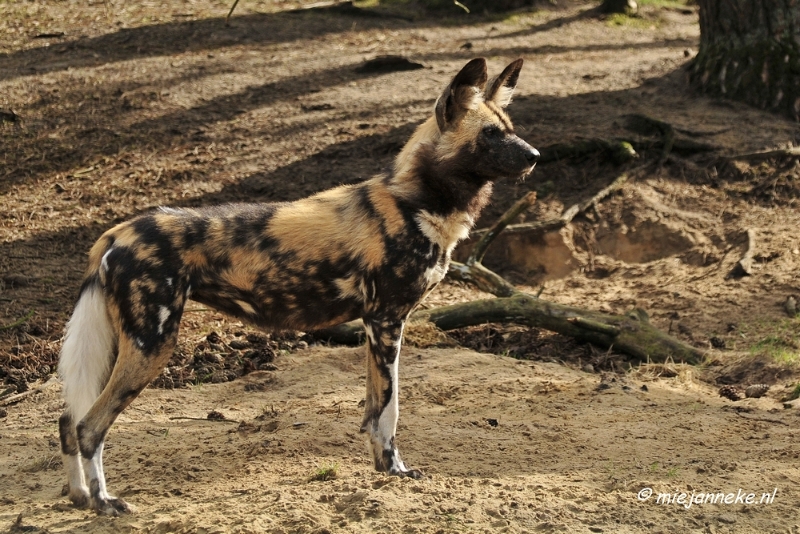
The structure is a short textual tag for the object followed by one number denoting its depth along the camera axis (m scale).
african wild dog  8.04
